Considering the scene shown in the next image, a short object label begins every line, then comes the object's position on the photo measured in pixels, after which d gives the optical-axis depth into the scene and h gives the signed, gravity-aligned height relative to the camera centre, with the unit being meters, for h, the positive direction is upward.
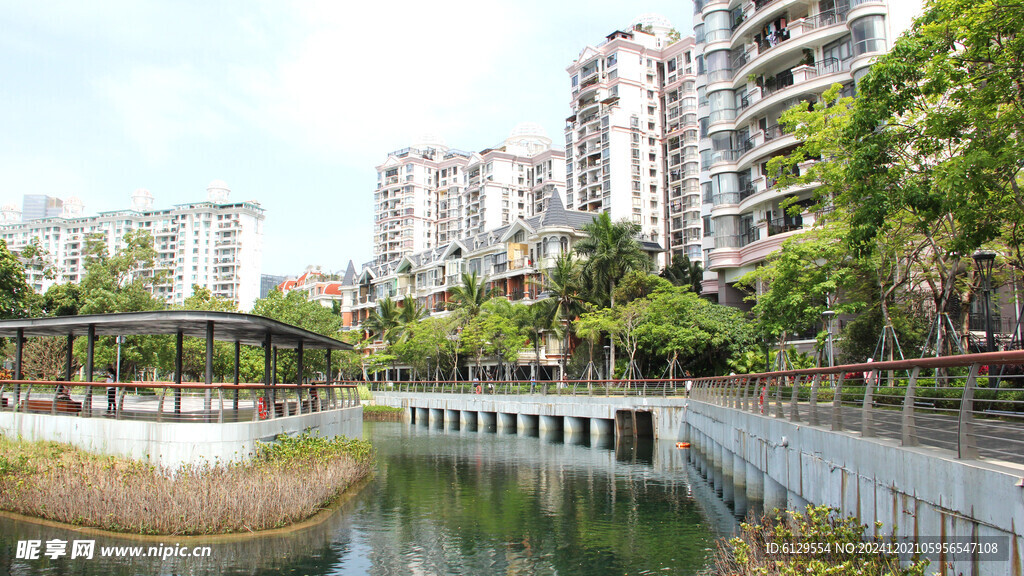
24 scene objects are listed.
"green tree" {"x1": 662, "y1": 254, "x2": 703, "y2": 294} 66.31 +6.90
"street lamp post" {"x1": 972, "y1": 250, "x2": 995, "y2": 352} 16.86 +1.61
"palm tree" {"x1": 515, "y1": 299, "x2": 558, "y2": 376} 56.62 +2.33
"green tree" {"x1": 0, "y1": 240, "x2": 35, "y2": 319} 39.53 +3.95
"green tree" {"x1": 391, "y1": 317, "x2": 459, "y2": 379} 64.62 +0.49
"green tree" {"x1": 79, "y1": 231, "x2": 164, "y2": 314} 46.97 +5.44
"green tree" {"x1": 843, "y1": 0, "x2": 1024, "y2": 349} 14.35 +4.70
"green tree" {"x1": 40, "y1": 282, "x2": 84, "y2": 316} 48.31 +3.79
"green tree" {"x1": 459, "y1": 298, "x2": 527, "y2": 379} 59.03 +1.36
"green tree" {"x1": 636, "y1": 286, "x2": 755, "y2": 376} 43.81 +1.20
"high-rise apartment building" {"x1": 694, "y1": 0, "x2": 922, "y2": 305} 38.09 +14.63
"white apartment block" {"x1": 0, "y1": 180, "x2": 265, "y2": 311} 149.50 +23.53
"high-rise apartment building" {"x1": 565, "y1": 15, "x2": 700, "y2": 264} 86.38 +25.36
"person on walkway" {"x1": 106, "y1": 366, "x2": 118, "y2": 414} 17.67 -1.01
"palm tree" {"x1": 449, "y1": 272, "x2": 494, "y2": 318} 64.81 +4.99
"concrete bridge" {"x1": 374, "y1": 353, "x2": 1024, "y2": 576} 6.98 -1.64
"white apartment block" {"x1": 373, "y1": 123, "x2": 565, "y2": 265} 109.88 +26.14
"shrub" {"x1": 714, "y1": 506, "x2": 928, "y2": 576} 8.44 -2.56
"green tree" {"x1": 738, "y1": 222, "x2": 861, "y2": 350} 26.27 +2.39
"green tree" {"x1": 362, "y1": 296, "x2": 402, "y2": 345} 75.25 +3.35
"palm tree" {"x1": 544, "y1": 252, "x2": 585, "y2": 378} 54.88 +4.23
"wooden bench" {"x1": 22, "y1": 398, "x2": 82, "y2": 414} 18.72 -1.25
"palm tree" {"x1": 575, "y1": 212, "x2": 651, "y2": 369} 51.84 +6.47
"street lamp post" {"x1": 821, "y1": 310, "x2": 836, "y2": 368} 23.89 +0.97
